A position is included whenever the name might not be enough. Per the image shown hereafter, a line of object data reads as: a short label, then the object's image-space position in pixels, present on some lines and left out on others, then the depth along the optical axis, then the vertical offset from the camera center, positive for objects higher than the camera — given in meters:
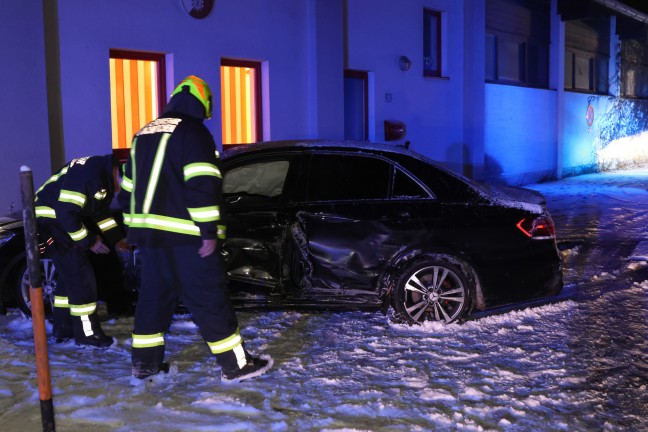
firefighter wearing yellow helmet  4.88 -0.55
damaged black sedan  6.31 -0.82
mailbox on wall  14.02 +0.14
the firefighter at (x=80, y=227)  5.58 -0.63
